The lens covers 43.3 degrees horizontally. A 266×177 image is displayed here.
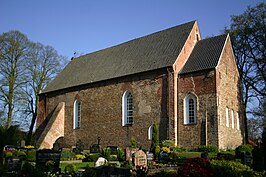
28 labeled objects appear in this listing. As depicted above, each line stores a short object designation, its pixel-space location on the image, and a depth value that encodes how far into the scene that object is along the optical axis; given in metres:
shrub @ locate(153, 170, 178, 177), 12.76
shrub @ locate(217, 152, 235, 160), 18.99
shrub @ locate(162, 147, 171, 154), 21.30
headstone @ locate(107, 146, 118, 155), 25.23
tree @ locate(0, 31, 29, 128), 39.59
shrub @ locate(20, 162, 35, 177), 13.21
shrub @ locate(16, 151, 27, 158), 22.67
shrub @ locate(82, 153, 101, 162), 21.89
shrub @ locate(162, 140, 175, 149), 24.18
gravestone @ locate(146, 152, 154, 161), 20.07
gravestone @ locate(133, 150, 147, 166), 17.10
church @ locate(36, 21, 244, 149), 25.06
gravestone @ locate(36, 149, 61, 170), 16.12
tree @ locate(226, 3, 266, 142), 33.28
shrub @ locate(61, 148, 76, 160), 24.12
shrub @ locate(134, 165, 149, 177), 13.15
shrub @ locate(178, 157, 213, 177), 11.45
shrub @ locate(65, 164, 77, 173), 15.00
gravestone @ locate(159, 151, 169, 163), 19.95
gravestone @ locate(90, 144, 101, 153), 27.59
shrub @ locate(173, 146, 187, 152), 23.86
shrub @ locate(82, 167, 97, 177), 12.41
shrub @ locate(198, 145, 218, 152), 23.13
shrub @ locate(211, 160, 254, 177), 12.32
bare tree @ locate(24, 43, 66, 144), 42.16
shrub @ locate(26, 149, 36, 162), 22.18
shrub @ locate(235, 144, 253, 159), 20.78
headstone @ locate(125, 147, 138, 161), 20.36
